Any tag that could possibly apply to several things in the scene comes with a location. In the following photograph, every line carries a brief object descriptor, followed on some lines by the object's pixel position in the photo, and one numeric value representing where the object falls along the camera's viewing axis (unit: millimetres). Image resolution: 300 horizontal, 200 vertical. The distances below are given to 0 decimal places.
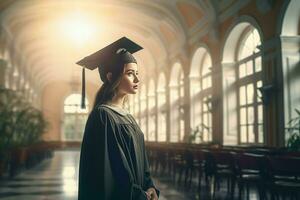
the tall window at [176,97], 19141
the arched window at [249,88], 11227
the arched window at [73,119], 35781
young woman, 1859
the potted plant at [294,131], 7688
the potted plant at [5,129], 9508
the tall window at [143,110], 26159
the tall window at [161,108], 22031
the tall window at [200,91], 15680
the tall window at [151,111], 24406
